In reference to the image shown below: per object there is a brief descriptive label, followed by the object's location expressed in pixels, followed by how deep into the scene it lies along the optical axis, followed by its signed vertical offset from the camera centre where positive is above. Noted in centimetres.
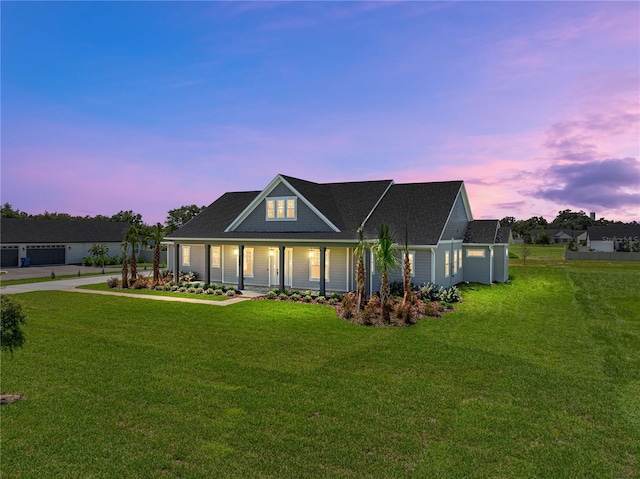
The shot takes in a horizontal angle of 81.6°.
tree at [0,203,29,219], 8014 +706
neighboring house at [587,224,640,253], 7312 +101
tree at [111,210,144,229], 8100 +613
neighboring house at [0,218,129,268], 4012 +41
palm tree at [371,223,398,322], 1602 -57
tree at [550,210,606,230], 14445 +903
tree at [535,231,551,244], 10650 +118
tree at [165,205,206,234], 6025 +478
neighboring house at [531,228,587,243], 12232 +240
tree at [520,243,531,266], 4428 -121
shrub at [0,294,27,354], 757 -163
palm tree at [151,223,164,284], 2523 +8
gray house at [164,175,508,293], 2144 +38
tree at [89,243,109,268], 4266 -88
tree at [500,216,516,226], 14458 +892
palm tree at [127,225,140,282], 2534 +40
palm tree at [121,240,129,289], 2472 -223
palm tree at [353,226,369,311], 1659 -151
